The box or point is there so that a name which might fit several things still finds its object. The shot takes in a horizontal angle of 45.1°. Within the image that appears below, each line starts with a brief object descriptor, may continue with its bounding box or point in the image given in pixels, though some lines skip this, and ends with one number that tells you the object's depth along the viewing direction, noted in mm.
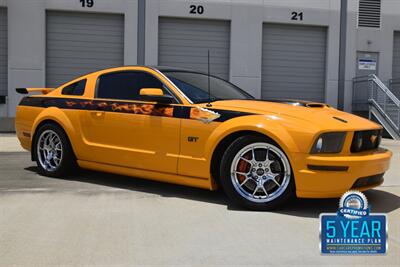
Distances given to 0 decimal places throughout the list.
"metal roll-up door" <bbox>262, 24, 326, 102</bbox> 17172
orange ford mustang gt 4539
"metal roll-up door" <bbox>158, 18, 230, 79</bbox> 16484
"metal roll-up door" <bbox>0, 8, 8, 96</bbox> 15633
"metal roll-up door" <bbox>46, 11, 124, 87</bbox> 15883
